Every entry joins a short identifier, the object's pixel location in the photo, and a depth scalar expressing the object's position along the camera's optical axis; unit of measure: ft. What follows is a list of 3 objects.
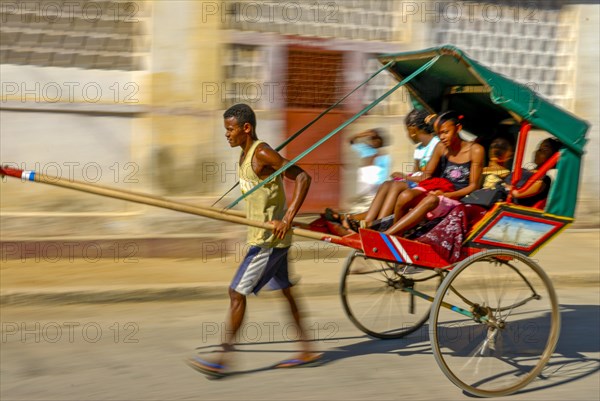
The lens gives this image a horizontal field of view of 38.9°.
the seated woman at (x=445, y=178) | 17.61
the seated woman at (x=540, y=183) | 17.74
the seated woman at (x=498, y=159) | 18.70
